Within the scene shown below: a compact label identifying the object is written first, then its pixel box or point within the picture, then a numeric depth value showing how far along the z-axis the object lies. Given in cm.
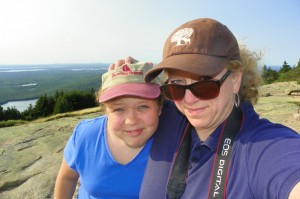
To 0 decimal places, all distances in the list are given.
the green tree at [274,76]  4093
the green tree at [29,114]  5610
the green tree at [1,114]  5591
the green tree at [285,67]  5413
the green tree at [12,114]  5610
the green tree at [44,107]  5766
